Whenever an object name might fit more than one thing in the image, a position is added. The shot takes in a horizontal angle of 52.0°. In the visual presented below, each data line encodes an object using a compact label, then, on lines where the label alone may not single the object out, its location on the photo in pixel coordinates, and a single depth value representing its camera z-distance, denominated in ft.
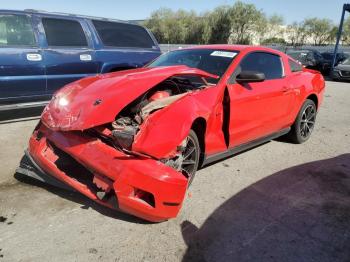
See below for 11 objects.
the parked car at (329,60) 65.77
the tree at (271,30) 192.81
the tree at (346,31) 231.50
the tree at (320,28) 245.86
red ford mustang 9.78
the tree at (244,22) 178.60
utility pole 62.03
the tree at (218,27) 178.29
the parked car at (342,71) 54.34
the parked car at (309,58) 65.46
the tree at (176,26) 184.03
